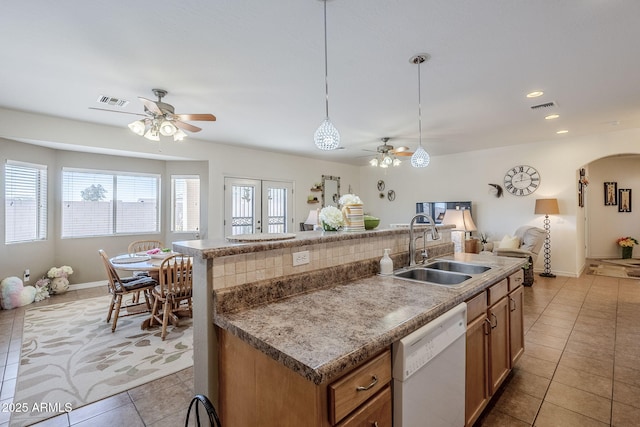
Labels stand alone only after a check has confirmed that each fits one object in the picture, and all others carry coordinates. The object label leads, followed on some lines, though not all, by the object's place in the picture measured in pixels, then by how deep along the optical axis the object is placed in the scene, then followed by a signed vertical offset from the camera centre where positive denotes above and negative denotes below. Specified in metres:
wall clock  5.89 +0.73
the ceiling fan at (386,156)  5.10 +1.06
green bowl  2.23 -0.04
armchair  4.97 -0.57
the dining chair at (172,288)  3.12 -0.75
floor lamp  5.41 +0.03
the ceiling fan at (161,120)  3.19 +1.09
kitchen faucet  2.12 -0.20
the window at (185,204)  6.05 +0.30
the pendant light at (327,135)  2.56 +0.71
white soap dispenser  1.97 -0.32
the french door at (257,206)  6.07 +0.27
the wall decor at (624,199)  7.52 +0.40
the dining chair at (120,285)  3.31 -0.77
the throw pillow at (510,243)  5.31 -0.49
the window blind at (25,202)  4.36 +0.28
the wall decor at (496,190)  6.31 +0.56
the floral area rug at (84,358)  2.15 -1.27
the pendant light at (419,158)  3.51 +0.69
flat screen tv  6.68 +0.22
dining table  3.35 -0.52
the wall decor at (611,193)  7.61 +0.57
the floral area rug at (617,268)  5.69 -1.12
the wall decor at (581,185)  5.72 +0.61
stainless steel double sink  2.07 -0.41
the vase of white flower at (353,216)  2.07 +0.01
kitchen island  0.96 -0.41
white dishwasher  1.11 -0.66
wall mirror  7.82 +0.75
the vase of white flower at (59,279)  4.75 -0.96
